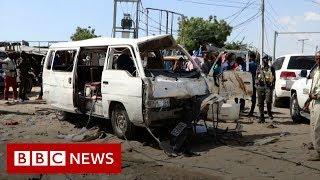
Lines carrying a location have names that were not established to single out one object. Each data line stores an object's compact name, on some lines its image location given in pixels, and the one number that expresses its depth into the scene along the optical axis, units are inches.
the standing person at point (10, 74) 459.1
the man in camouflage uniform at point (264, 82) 330.7
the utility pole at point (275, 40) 919.4
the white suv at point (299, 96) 309.6
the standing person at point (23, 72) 458.3
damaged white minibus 245.5
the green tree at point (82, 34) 1810.6
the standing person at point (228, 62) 385.4
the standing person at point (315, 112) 212.6
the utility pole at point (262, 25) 867.8
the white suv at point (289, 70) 408.3
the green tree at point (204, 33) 1340.8
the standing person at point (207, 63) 376.0
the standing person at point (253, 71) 365.4
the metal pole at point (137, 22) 893.4
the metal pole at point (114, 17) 883.7
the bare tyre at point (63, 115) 342.3
